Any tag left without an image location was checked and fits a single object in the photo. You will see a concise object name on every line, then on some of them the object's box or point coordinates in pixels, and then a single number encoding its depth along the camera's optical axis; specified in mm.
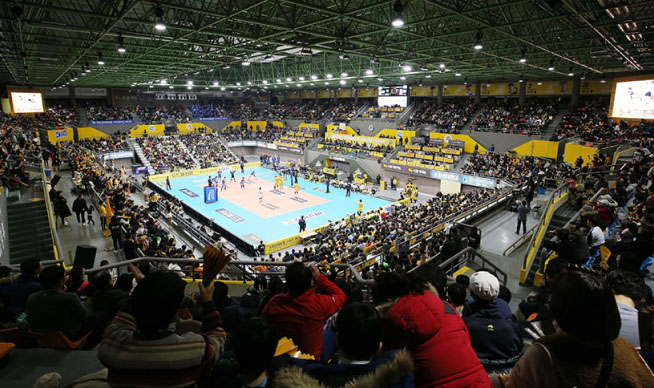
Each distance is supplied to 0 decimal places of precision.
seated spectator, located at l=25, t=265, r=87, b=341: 3564
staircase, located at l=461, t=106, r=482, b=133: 36725
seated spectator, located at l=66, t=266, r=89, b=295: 5055
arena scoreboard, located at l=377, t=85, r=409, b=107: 45531
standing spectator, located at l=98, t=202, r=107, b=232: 12788
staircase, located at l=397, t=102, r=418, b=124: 43106
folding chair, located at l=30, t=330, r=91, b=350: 3551
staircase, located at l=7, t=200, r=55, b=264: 10617
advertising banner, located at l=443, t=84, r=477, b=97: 41188
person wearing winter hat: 2907
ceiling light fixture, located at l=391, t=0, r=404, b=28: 10062
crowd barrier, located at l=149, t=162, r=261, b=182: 37453
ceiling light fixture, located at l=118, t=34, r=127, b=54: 13836
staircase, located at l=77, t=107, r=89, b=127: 44469
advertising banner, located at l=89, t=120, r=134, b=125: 45206
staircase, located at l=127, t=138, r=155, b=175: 40044
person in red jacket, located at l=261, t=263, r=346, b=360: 3123
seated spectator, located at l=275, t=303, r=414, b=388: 1687
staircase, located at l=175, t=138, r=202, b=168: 44281
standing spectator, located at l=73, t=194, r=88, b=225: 12469
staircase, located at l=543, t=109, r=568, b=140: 30947
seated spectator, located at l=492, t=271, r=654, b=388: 1713
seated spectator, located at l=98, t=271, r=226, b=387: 1896
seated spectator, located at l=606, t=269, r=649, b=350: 2657
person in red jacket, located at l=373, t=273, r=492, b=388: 2150
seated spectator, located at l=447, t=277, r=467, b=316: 4094
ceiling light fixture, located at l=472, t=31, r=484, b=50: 13484
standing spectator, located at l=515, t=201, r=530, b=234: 13898
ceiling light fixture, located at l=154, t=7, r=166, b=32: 10947
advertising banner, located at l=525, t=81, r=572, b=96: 34375
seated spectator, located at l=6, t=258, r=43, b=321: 4410
